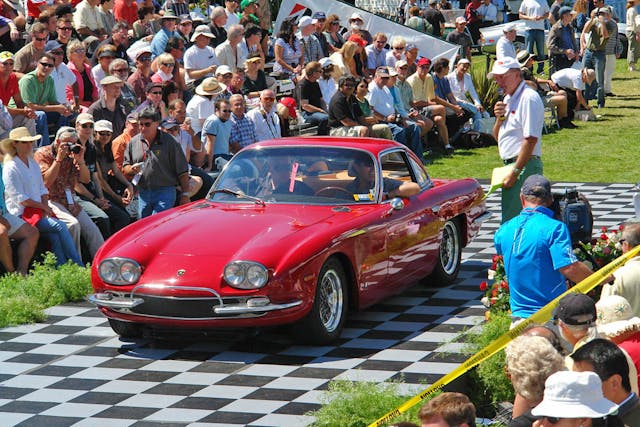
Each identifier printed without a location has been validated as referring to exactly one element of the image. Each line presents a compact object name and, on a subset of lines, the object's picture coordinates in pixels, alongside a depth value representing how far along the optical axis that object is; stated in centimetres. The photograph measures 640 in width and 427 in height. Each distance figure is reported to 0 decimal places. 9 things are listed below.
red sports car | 1038
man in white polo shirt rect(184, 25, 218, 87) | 2030
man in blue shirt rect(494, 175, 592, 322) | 867
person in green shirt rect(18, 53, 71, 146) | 1653
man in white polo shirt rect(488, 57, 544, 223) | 1164
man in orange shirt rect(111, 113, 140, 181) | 1565
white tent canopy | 2734
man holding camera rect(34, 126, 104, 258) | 1397
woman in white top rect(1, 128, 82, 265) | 1328
